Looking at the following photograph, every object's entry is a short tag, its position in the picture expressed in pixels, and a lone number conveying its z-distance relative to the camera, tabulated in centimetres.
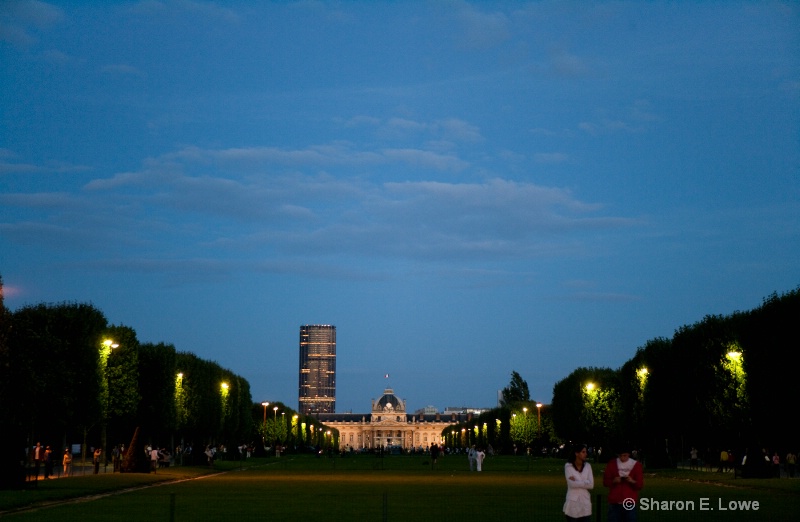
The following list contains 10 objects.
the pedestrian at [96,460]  7122
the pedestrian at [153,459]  7281
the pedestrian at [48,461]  5956
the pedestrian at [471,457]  7988
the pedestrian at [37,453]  5363
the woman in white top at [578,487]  1888
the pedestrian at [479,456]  7862
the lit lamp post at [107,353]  6971
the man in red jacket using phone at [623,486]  1900
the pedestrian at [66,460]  6954
